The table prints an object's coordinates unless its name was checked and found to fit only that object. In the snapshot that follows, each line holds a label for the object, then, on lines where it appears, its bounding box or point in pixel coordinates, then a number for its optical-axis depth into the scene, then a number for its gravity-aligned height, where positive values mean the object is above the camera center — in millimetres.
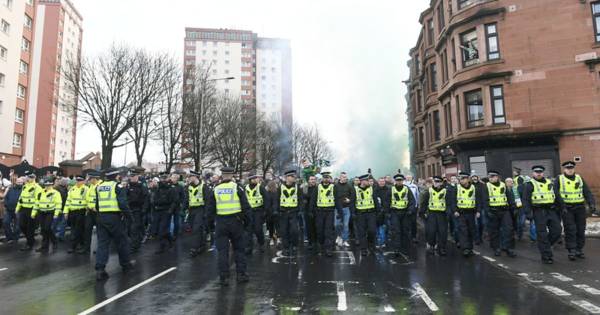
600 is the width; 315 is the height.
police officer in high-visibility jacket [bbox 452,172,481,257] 9055 -306
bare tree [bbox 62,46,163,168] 22406 +6466
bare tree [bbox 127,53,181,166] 22984 +6836
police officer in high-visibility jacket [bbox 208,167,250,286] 6504 -391
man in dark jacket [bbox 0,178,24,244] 11284 -162
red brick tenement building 18547 +5709
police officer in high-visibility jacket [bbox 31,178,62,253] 10133 -276
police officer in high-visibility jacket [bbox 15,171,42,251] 10570 -273
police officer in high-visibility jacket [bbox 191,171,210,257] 9225 -282
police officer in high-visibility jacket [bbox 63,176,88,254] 9648 -296
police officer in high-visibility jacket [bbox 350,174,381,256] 9180 -435
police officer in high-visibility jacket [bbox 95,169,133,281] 7129 -341
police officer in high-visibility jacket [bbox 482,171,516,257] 9094 -413
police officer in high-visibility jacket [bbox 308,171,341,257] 9148 -381
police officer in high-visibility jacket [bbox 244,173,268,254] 9898 -99
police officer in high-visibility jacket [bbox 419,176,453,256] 9141 -519
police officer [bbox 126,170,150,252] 9984 -166
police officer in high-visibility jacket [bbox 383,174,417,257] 9492 -444
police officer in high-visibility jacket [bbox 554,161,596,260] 8414 -308
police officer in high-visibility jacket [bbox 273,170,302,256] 8953 -315
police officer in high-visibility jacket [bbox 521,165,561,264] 8375 -280
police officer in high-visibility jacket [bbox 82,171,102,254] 8227 -275
